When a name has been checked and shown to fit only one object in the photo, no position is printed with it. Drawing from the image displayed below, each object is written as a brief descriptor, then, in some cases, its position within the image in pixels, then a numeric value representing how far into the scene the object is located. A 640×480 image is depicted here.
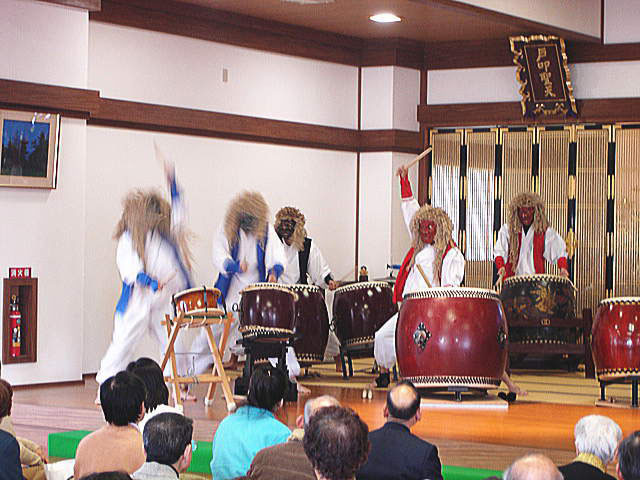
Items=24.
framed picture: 11.48
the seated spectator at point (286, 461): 5.84
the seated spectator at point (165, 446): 5.48
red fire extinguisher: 11.49
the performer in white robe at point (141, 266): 10.77
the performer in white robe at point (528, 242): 14.04
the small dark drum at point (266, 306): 11.68
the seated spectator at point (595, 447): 5.66
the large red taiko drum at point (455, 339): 10.51
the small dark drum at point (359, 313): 12.95
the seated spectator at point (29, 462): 7.34
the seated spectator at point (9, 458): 6.01
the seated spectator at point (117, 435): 6.02
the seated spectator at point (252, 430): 6.76
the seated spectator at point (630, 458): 4.79
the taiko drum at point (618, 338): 10.62
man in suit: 6.22
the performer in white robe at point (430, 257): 11.25
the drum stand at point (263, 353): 10.86
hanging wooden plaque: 14.84
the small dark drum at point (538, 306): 13.46
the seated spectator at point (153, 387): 7.50
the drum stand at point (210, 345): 10.27
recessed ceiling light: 14.42
